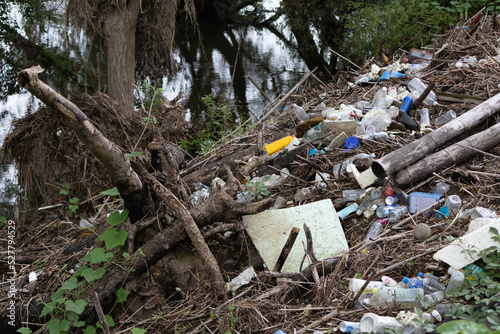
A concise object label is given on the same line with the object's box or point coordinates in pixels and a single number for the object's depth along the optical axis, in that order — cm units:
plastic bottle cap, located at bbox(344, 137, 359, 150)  373
